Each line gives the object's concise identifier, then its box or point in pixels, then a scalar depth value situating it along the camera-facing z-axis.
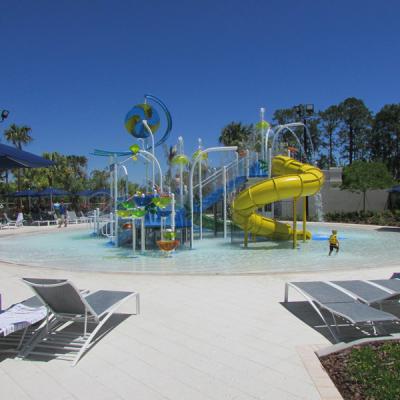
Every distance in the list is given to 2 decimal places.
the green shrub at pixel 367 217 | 24.50
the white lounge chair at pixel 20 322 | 4.45
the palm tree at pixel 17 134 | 44.25
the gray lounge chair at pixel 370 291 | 5.30
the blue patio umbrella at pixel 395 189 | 26.22
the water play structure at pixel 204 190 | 13.55
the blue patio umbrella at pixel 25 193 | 30.52
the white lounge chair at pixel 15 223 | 24.92
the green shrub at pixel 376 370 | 3.43
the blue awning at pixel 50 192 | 30.42
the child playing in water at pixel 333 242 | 12.37
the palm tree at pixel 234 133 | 50.31
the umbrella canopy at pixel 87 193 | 35.92
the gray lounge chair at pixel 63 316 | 4.55
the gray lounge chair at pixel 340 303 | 4.59
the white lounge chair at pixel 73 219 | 27.45
